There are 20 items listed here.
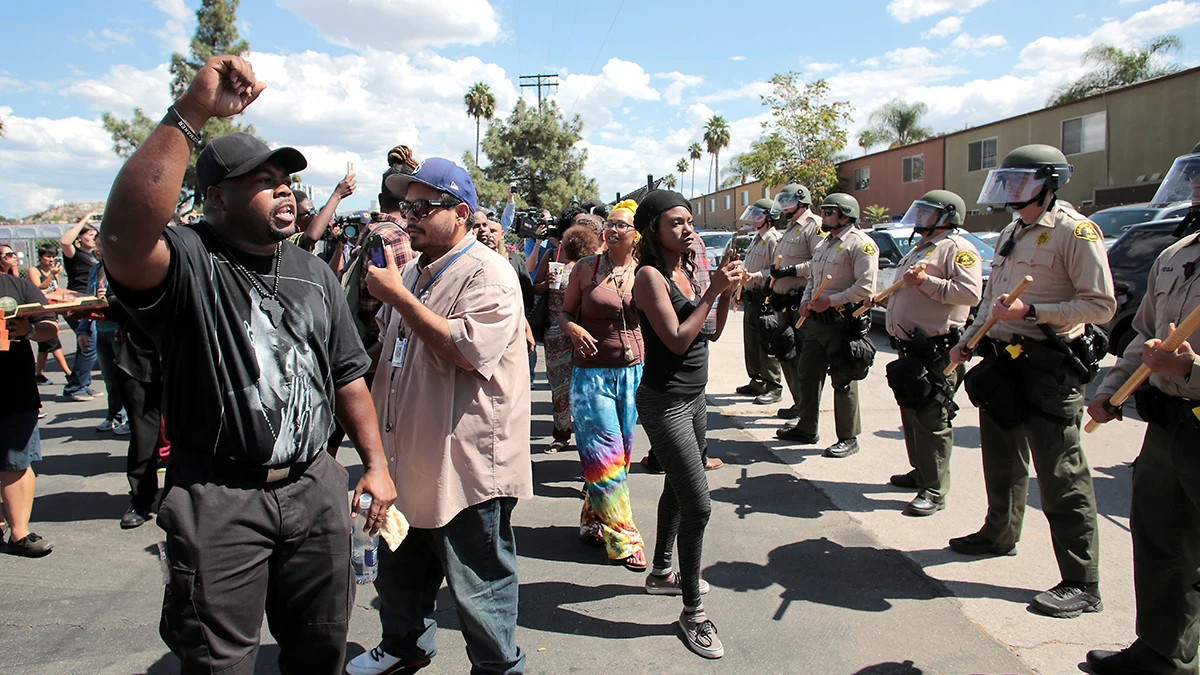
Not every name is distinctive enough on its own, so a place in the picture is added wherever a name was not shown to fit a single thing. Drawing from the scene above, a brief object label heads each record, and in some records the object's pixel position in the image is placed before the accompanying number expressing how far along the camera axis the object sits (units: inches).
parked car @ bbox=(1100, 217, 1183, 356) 322.7
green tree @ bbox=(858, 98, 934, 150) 1675.7
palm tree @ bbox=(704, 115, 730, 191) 3139.8
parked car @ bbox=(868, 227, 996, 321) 486.0
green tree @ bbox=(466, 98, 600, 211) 1489.9
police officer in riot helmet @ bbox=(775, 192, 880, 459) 233.8
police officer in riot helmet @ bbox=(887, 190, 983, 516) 185.3
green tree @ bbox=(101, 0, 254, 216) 1172.5
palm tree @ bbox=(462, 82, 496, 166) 2101.4
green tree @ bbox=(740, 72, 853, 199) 1104.2
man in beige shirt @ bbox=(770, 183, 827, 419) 283.6
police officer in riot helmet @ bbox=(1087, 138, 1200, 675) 103.7
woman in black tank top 126.0
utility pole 1557.6
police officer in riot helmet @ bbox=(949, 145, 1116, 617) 136.4
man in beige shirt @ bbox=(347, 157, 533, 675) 99.3
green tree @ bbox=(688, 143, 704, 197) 3489.2
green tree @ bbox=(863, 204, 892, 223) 1137.1
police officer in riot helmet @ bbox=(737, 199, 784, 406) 313.1
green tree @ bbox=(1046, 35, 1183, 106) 1190.3
